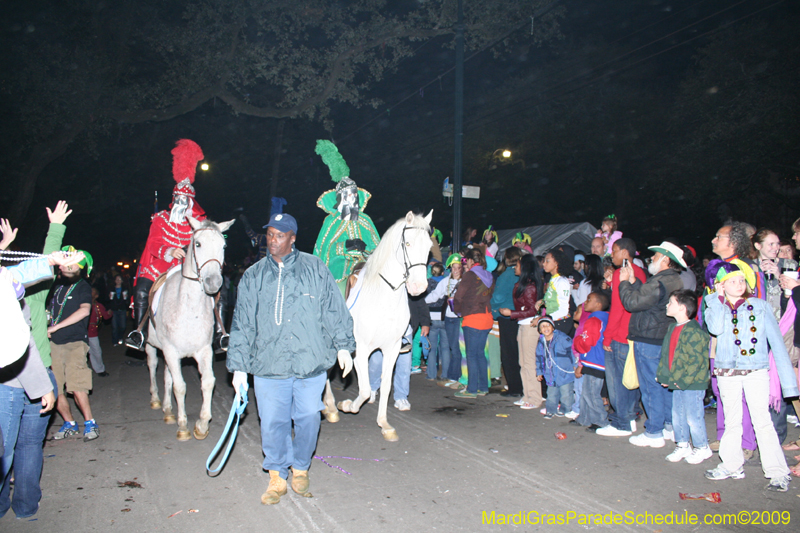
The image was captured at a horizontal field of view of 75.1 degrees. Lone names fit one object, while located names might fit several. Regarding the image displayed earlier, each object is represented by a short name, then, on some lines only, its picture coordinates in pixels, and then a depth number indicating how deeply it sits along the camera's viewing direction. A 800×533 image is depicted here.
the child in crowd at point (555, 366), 6.67
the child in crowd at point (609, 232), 8.98
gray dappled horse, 5.68
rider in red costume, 7.55
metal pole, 10.60
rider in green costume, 7.52
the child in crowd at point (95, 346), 8.50
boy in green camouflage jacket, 4.94
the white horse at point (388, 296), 5.77
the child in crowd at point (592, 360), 6.11
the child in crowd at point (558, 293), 6.84
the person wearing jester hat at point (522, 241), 9.27
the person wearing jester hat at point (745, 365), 4.43
